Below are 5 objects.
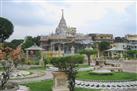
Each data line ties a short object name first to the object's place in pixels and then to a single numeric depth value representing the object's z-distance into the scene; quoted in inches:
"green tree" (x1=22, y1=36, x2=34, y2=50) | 932.3
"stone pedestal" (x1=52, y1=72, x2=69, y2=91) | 261.4
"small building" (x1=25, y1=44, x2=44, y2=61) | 715.1
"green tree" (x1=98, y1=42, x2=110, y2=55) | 1082.3
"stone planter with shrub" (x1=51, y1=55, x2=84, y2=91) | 235.5
